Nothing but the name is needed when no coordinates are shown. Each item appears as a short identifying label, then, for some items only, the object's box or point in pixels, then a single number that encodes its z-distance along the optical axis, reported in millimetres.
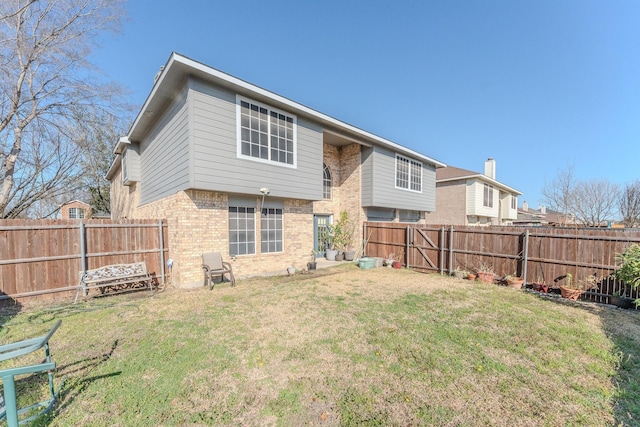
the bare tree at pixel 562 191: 18922
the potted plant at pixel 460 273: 9141
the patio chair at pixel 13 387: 1782
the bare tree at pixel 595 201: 19172
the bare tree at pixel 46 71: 9516
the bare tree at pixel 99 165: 16797
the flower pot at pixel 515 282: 7863
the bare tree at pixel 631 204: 17391
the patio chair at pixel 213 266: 7163
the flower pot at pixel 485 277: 8547
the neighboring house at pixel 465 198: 19547
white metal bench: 6274
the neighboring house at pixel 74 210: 26506
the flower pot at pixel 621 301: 6066
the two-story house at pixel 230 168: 6910
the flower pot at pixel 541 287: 7469
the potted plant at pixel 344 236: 12297
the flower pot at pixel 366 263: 10695
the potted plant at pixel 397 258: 11031
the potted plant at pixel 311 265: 10016
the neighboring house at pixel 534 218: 22383
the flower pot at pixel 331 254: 12164
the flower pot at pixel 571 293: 6734
